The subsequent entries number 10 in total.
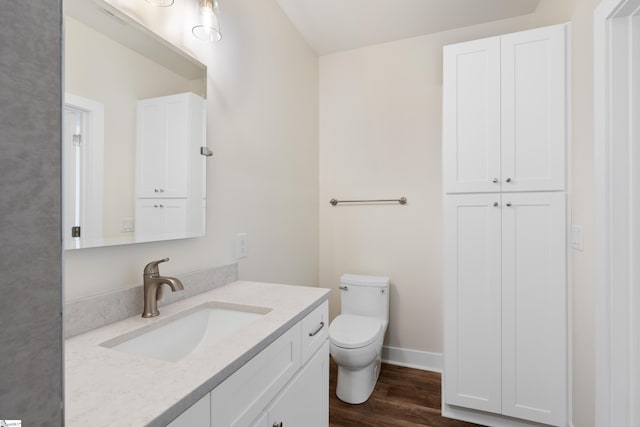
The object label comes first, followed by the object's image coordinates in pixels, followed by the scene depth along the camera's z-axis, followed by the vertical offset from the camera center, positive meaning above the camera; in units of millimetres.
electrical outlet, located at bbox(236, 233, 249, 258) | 1615 -169
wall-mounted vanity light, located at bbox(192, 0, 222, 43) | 1252 +789
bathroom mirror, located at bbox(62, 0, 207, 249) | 883 +282
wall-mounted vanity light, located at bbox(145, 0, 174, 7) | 1112 +773
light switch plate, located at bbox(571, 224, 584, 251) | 1482 -118
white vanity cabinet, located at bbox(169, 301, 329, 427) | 680 -487
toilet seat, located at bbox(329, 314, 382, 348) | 1865 -773
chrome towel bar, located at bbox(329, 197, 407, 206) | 2426 +106
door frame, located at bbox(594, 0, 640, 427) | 1183 +0
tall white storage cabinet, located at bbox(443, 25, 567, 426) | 1631 -83
